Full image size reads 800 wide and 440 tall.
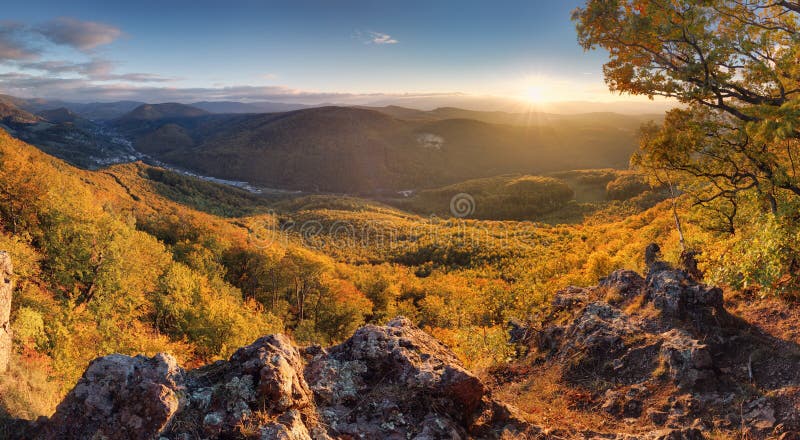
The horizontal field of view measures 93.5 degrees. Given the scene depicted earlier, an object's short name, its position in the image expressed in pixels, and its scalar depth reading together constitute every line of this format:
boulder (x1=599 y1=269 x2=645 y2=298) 14.69
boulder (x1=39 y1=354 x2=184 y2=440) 5.98
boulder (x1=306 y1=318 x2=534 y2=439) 7.29
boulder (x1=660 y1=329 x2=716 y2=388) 9.71
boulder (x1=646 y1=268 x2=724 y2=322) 11.56
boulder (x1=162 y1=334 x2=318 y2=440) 6.08
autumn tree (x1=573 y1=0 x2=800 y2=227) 11.52
